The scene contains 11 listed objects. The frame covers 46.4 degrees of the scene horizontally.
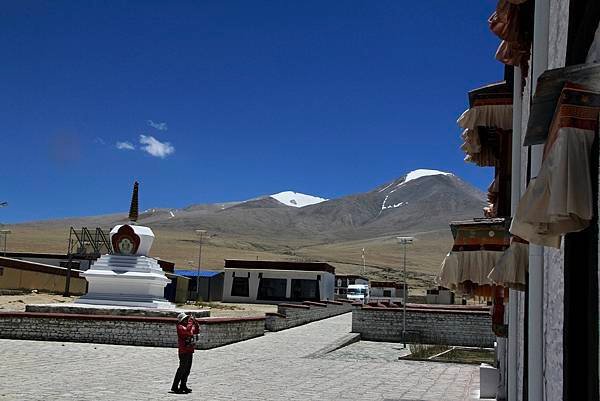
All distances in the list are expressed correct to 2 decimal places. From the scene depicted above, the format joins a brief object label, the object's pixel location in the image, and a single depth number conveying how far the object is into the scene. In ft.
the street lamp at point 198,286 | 153.65
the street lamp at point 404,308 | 88.28
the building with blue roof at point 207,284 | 159.53
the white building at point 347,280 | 216.04
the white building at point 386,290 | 181.06
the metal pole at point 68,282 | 130.40
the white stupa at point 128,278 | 84.69
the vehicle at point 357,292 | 176.40
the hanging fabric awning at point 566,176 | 10.04
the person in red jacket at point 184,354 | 43.47
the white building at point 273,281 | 157.38
